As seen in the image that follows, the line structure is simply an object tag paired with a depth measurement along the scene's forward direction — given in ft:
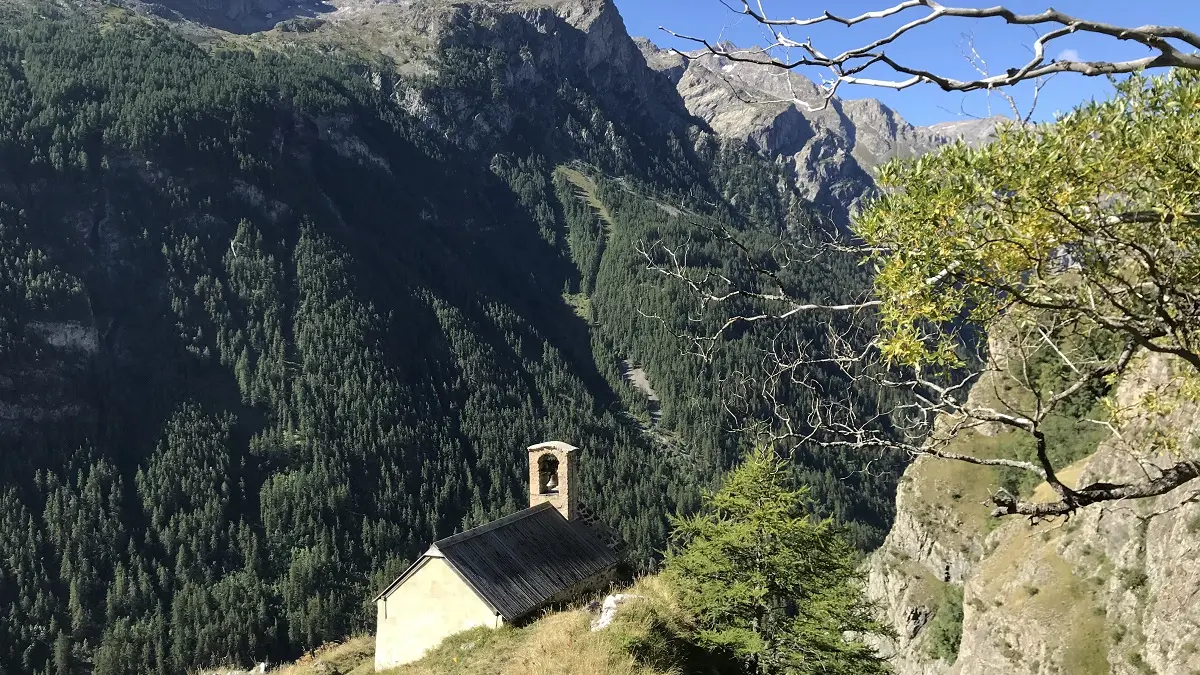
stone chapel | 82.02
